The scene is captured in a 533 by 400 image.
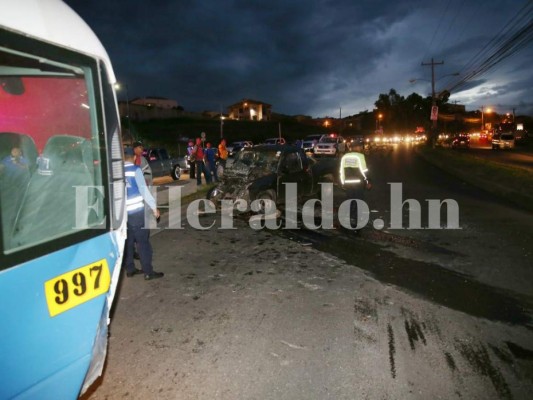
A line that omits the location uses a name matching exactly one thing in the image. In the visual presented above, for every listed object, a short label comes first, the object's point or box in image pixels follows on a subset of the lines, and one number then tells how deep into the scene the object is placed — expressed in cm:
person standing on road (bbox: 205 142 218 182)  1428
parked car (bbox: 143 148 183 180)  1670
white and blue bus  191
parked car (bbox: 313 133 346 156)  3097
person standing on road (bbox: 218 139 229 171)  1529
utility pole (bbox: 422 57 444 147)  3562
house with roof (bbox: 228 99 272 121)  9781
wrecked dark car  923
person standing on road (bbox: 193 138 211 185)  1338
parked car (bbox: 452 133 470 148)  4372
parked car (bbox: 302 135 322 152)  3569
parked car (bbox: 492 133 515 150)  3812
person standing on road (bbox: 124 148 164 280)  500
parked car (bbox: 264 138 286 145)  3195
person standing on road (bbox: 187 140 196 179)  1649
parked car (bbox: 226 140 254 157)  2984
